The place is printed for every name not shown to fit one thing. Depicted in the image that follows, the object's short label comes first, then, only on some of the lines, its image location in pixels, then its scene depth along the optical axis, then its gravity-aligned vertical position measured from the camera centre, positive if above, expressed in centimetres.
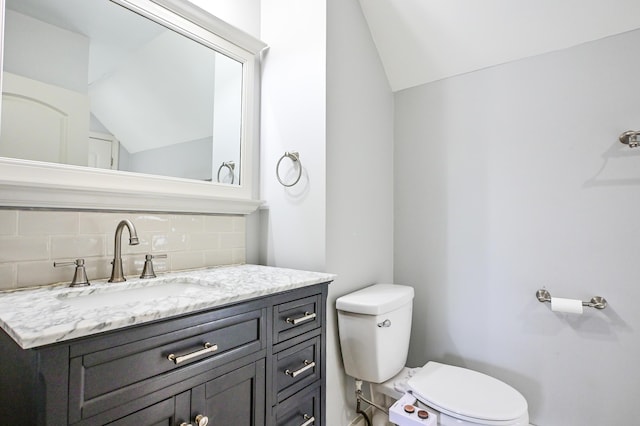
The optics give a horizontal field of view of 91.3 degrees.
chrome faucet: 110 -14
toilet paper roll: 139 -38
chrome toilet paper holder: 140 -36
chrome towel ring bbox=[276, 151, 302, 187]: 153 +30
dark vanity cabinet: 61 -37
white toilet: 117 -70
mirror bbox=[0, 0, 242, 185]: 102 +50
